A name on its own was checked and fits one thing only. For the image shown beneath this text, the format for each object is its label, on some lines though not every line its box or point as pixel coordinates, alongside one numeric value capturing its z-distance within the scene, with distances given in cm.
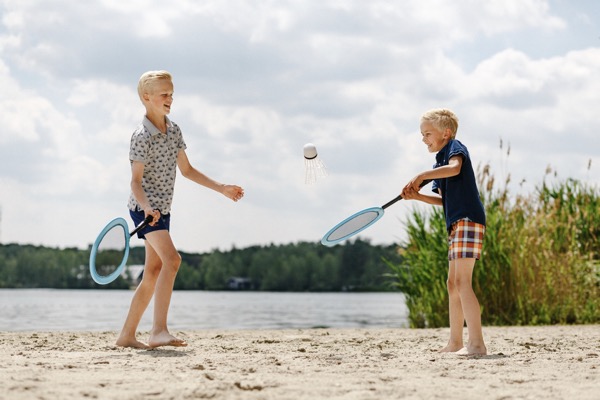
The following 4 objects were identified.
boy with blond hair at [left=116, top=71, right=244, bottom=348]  542
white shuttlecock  640
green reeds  949
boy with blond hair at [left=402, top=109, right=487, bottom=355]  521
